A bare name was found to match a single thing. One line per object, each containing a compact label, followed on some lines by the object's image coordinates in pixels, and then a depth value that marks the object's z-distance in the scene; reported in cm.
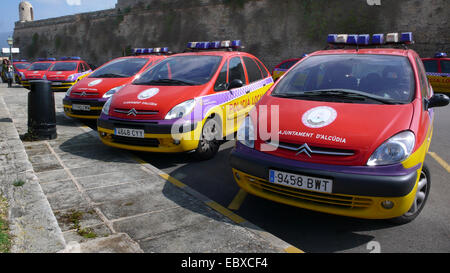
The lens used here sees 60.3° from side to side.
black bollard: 605
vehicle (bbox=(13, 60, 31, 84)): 1925
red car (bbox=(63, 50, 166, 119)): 749
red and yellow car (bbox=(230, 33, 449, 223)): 293
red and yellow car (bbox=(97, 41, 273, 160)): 503
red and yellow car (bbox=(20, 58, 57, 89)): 1623
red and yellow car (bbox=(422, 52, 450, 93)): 1327
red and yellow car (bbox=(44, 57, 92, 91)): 1498
